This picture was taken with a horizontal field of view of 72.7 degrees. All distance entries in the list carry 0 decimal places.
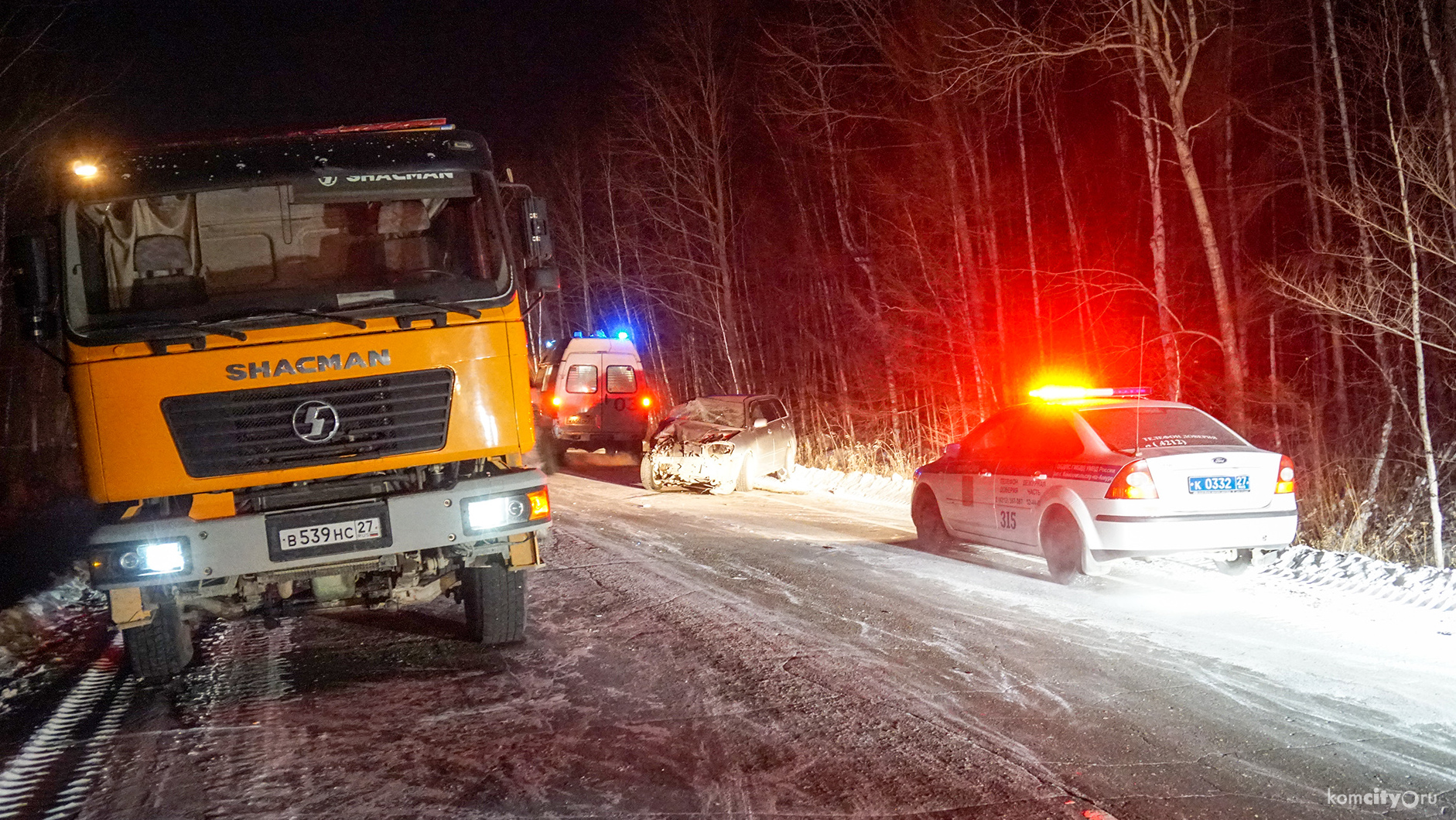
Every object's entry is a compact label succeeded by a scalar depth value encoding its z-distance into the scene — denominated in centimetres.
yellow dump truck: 556
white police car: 725
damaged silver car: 1515
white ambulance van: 1956
